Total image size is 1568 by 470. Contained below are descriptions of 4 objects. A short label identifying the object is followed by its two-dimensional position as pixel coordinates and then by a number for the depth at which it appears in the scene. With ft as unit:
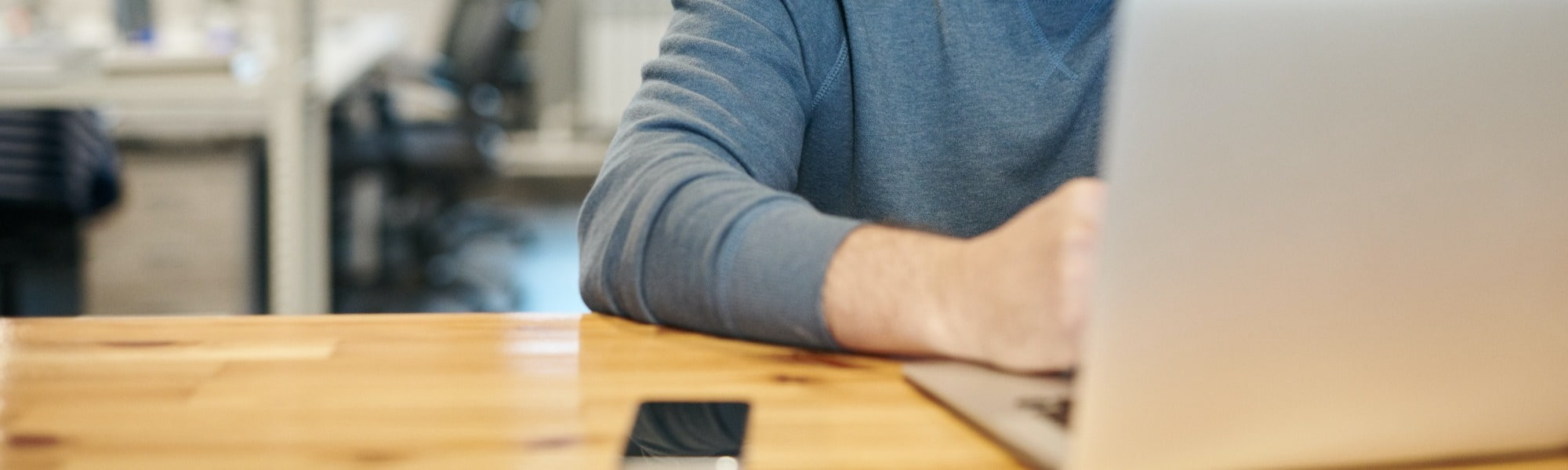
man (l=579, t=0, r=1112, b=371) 1.99
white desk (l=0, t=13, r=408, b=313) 7.04
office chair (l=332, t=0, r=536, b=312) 10.99
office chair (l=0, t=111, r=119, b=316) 7.26
